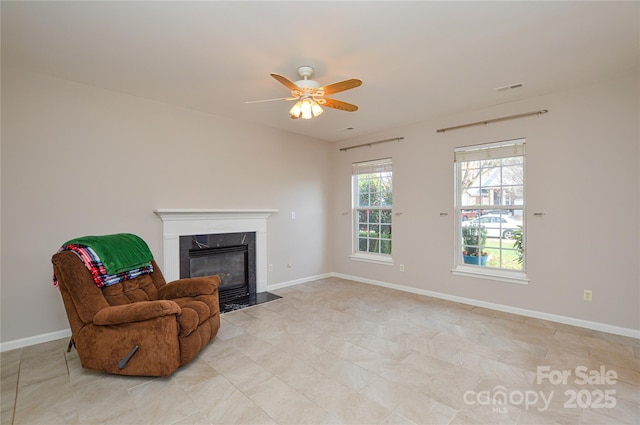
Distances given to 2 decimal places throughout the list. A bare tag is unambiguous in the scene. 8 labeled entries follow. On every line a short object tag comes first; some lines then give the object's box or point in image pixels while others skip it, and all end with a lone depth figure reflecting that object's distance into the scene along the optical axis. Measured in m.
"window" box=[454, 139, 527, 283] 3.87
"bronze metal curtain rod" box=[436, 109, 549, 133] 3.62
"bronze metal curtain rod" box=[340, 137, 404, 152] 5.00
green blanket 2.62
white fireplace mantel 3.89
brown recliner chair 2.31
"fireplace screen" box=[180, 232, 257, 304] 4.13
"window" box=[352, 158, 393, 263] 5.28
